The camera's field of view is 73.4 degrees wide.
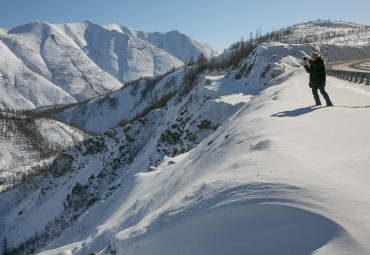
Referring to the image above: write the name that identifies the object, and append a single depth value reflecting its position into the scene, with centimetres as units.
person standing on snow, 1072
